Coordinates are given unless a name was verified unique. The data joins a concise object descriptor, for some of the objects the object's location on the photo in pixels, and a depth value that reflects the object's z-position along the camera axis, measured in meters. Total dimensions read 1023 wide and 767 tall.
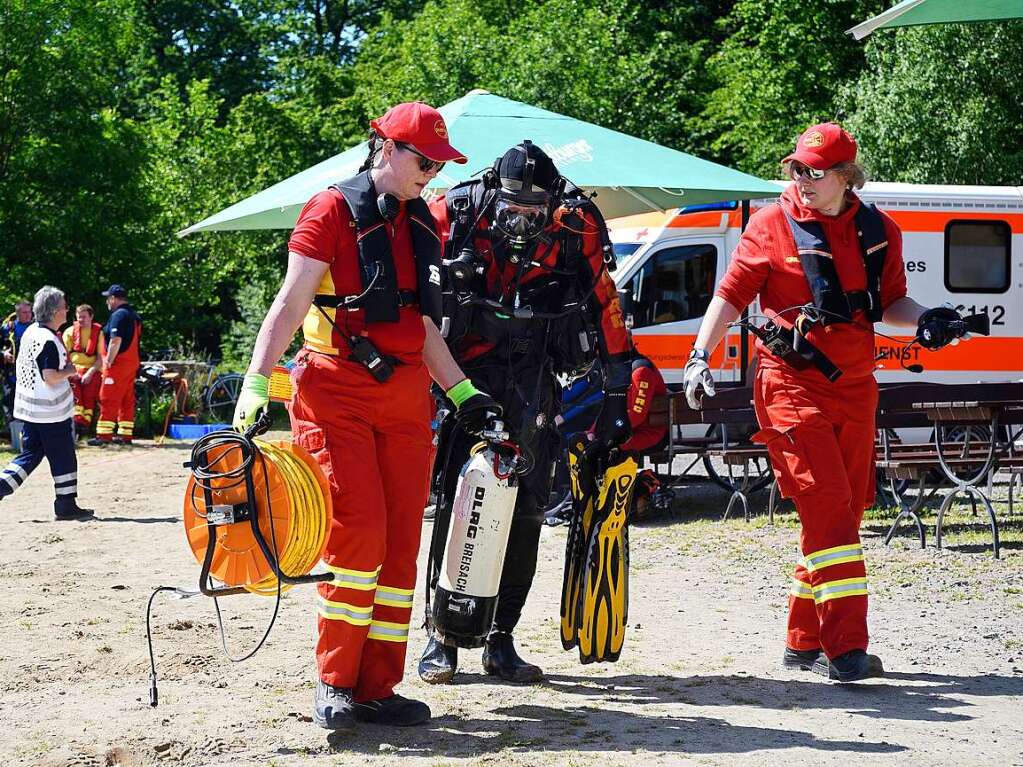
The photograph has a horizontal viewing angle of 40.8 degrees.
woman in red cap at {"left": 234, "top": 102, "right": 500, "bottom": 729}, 4.74
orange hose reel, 4.51
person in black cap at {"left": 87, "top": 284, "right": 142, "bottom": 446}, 17.81
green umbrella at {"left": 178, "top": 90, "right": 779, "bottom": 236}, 10.23
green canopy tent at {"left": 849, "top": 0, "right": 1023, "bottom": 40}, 7.16
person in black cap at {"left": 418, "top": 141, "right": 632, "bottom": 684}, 5.70
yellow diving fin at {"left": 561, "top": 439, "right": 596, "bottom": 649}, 5.75
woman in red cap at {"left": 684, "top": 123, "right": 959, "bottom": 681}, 5.57
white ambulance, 14.09
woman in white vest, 11.14
